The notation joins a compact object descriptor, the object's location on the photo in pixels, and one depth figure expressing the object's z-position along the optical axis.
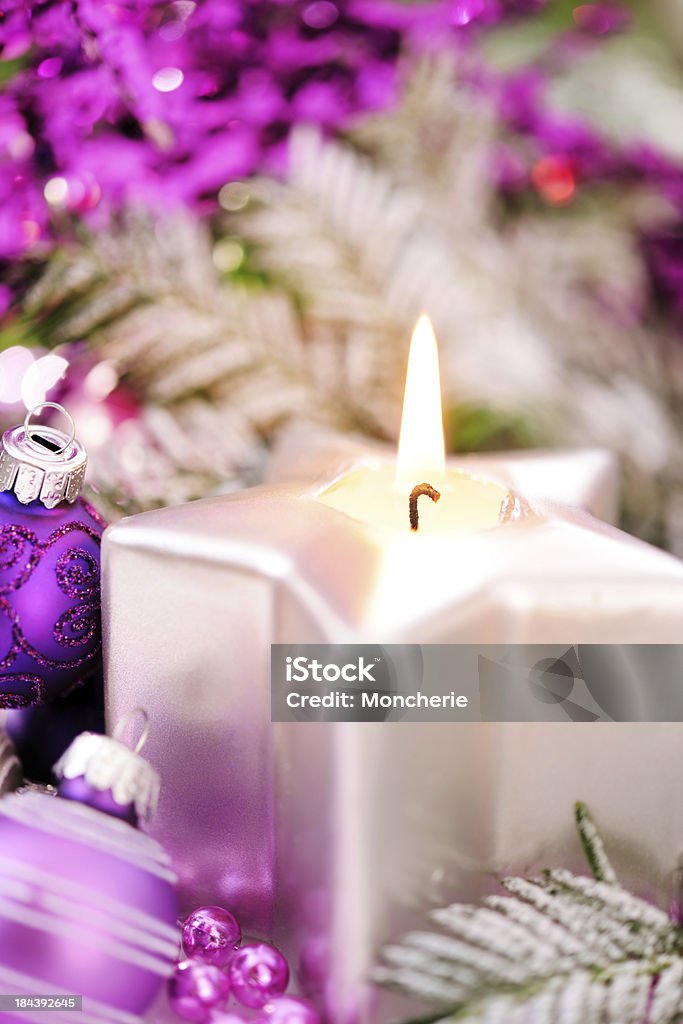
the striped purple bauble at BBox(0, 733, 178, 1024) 0.46
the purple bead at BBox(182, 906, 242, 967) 0.49
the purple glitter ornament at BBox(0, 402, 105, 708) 0.50
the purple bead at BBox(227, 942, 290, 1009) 0.48
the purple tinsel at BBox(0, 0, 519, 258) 0.55
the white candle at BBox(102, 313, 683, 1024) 0.47
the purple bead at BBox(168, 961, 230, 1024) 0.48
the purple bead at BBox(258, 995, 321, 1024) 0.47
